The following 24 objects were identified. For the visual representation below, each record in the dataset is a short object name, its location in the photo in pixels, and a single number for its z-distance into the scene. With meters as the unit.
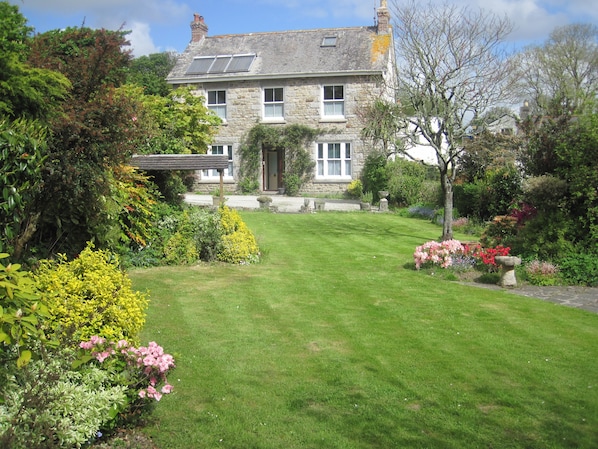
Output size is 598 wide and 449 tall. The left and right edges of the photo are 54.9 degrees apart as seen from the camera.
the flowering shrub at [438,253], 12.62
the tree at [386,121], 18.16
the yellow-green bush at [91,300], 5.34
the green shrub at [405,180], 27.41
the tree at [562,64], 34.62
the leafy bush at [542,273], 11.29
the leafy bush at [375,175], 28.66
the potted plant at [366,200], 26.72
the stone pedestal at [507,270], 11.05
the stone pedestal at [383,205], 26.37
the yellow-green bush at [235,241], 13.55
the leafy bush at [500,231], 13.89
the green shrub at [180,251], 13.24
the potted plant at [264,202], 25.48
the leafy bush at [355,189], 30.69
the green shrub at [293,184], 32.28
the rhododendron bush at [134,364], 4.99
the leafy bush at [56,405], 4.02
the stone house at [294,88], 31.56
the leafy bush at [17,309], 3.42
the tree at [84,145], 7.48
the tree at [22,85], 7.14
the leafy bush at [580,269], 11.16
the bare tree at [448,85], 16.61
